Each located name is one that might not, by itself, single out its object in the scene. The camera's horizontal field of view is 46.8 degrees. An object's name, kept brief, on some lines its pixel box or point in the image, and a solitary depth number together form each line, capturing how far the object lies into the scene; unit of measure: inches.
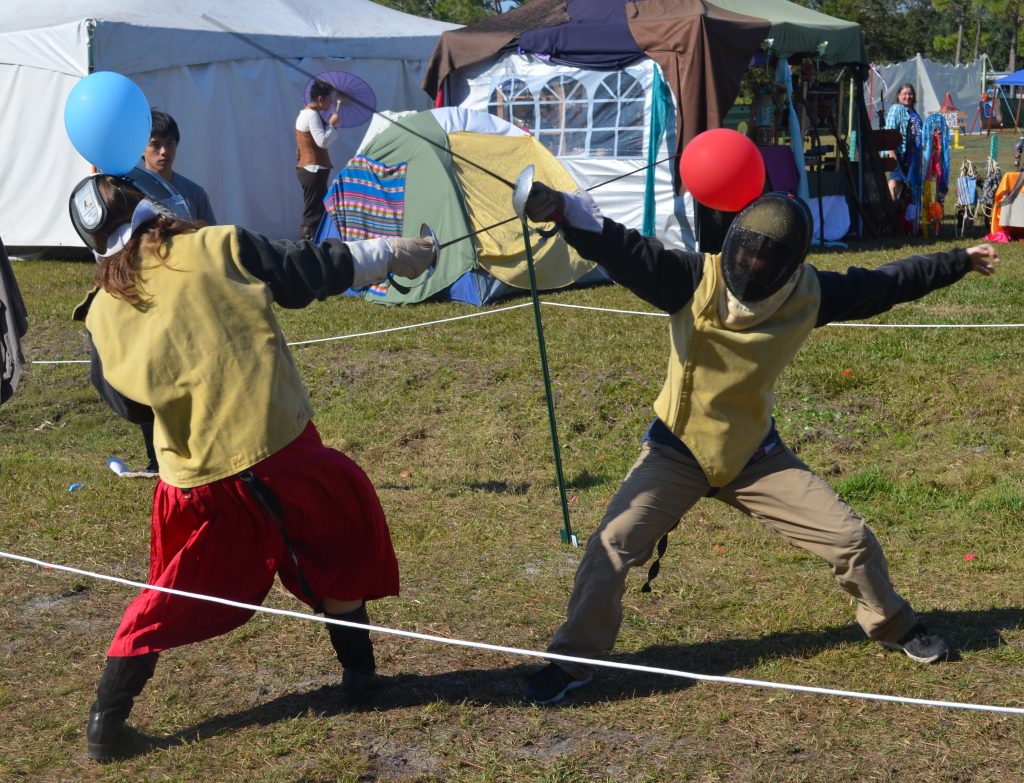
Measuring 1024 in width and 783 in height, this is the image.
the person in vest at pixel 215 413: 133.5
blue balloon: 138.3
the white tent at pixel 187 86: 505.0
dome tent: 411.2
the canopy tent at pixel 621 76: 462.9
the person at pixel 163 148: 235.5
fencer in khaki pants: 146.8
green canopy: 506.0
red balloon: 151.3
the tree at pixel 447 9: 1547.7
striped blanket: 422.3
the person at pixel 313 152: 470.0
